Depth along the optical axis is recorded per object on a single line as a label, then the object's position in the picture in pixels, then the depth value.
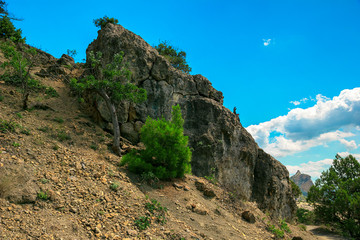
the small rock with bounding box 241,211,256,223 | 12.62
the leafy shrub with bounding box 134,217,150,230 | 7.49
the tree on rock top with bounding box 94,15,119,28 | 19.88
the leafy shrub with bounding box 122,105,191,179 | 11.61
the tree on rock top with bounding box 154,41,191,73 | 30.67
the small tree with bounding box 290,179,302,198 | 37.69
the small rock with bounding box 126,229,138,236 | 6.92
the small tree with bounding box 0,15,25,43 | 23.34
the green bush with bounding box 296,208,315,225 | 31.21
